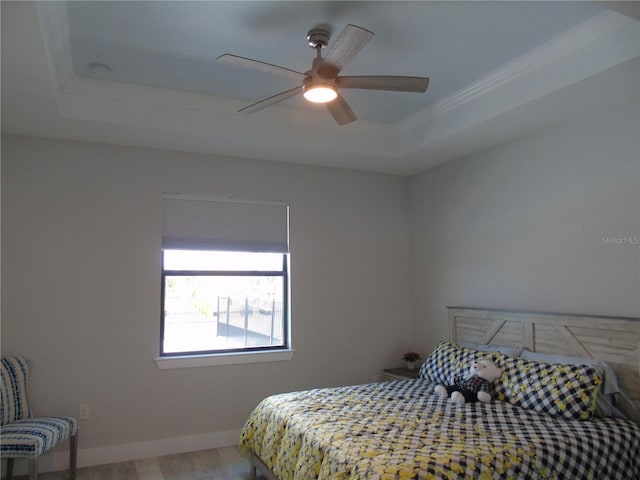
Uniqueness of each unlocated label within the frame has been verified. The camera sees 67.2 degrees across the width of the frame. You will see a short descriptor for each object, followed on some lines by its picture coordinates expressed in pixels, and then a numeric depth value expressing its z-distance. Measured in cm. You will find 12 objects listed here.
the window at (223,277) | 409
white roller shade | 407
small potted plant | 458
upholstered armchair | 288
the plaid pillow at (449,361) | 348
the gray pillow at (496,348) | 352
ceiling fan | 238
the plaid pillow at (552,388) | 279
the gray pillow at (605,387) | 288
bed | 229
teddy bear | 317
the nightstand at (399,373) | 434
